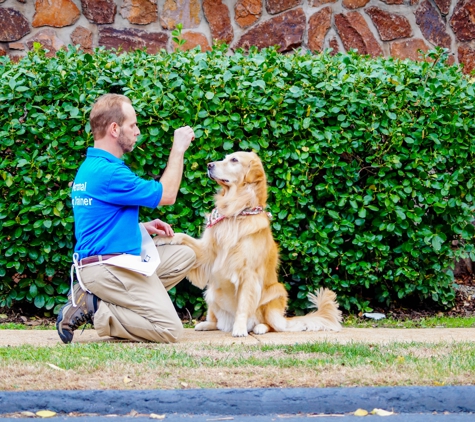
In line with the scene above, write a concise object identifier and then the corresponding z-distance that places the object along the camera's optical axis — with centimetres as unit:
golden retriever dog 1255
